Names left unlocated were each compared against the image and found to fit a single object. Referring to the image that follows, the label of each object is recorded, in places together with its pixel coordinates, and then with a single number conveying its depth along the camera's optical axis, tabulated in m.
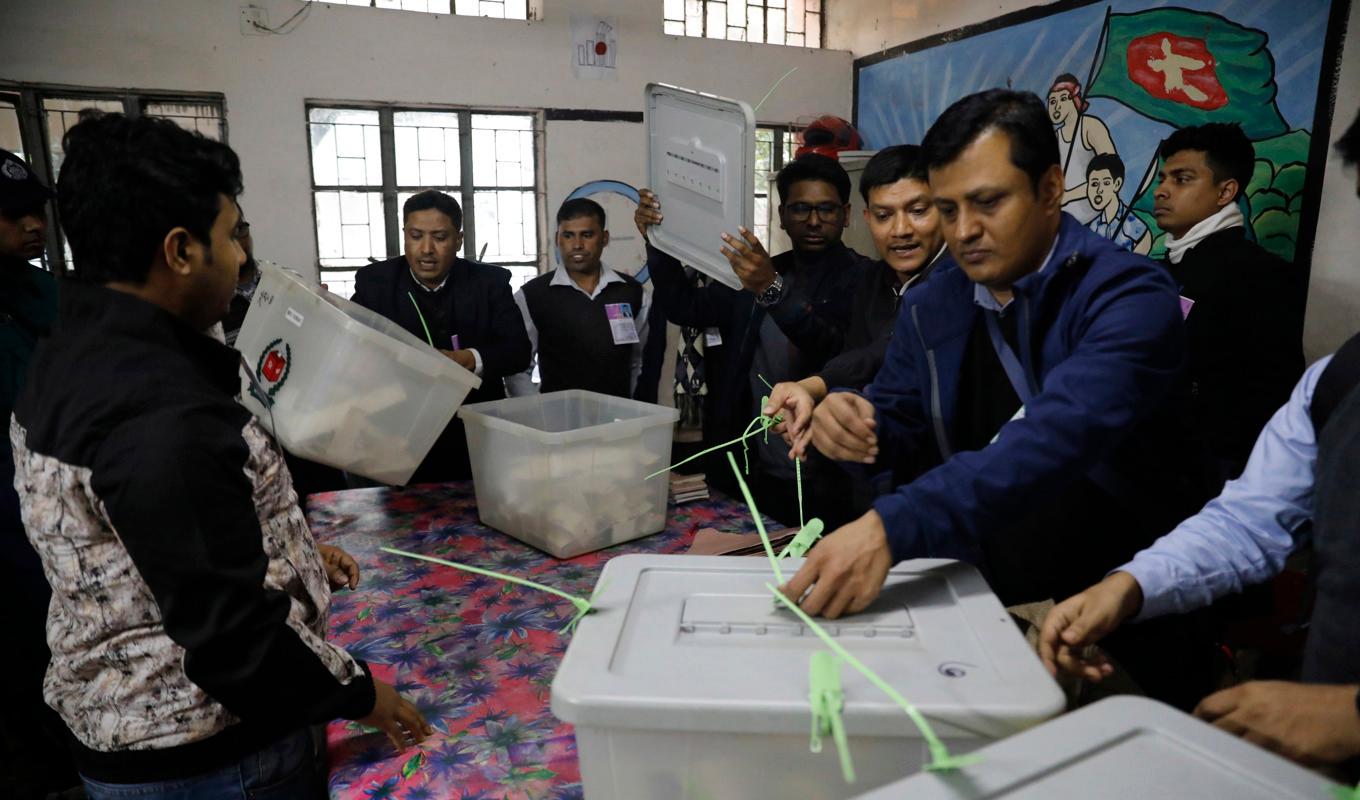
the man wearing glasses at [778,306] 2.36
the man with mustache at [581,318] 3.47
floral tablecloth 1.03
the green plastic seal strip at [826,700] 0.61
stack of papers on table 2.05
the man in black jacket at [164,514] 0.87
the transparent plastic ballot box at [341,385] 1.54
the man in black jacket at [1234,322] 2.54
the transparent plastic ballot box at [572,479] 1.67
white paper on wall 5.54
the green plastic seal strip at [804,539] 0.95
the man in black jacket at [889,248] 2.03
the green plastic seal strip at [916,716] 0.54
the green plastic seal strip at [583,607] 0.79
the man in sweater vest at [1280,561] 0.73
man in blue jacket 0.95
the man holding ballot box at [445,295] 2.82
